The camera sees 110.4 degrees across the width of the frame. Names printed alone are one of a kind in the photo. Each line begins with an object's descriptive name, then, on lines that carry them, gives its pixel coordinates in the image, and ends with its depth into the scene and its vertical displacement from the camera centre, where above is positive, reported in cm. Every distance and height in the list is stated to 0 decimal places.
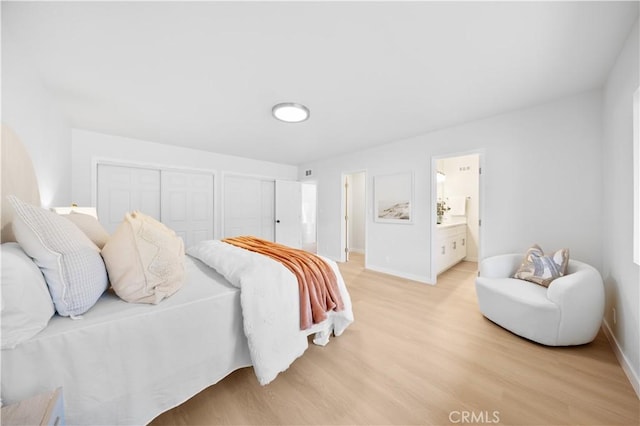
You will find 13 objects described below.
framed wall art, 382 +27
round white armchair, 180 -80
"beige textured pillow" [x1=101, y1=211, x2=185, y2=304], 125 -30
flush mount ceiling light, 256 +121
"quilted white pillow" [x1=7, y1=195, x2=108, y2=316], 103 -22
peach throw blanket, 171 -58
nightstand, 68 -64
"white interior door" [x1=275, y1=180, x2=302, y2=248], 564 -1
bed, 95 -68
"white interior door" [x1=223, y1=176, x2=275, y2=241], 498 +13
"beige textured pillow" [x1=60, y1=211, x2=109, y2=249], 156 -12
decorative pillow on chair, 216 -53
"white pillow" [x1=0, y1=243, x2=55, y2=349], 87 -36
